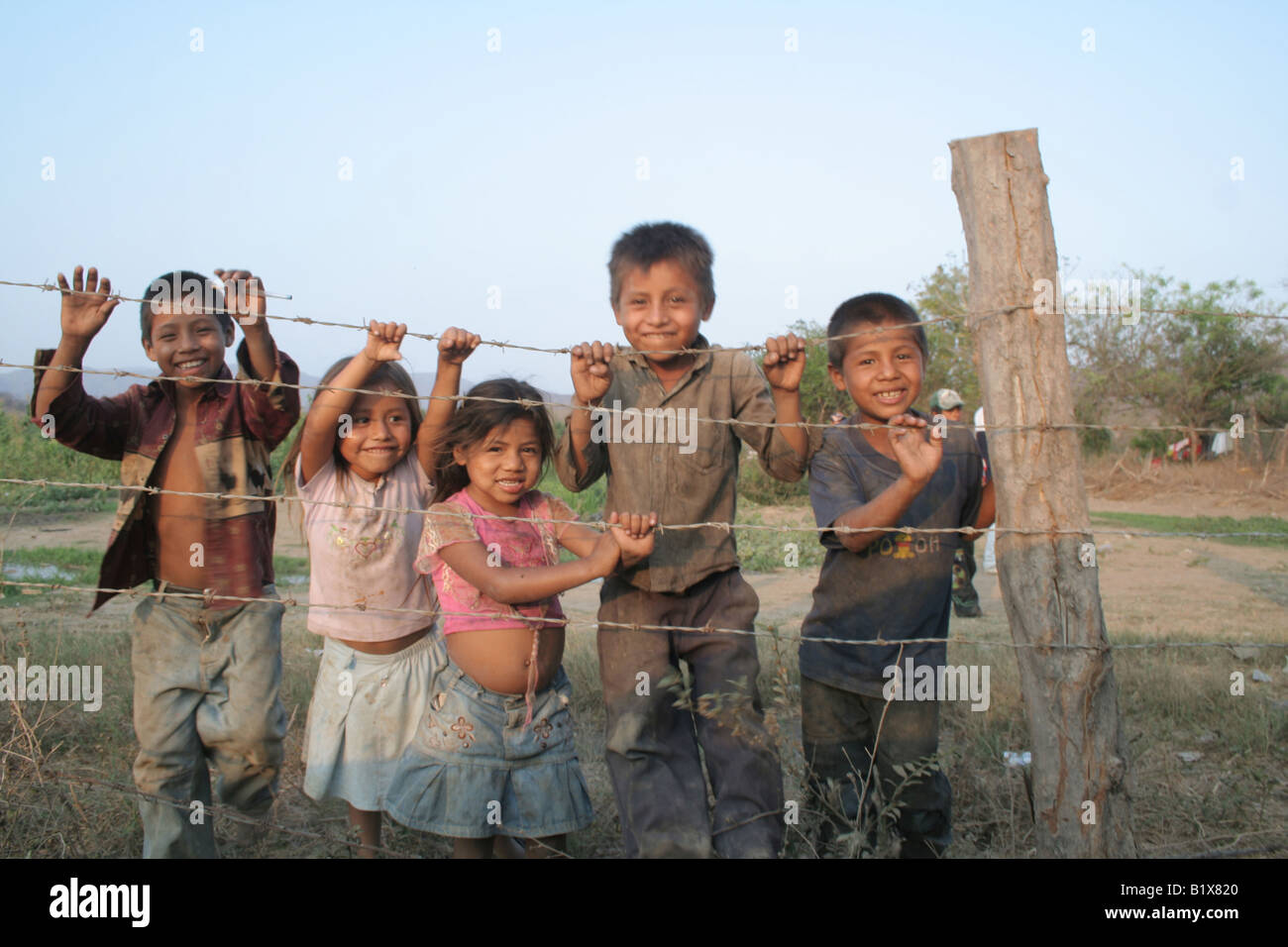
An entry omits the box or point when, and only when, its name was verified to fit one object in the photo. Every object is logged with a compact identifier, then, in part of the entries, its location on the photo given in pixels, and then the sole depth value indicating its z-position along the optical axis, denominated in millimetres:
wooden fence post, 1905
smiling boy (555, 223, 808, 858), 2299
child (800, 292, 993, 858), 2492
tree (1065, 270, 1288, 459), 17594
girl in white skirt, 2666
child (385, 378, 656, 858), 2371
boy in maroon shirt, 2543
